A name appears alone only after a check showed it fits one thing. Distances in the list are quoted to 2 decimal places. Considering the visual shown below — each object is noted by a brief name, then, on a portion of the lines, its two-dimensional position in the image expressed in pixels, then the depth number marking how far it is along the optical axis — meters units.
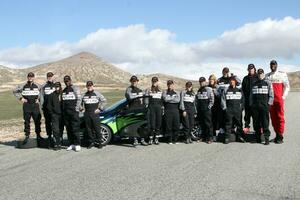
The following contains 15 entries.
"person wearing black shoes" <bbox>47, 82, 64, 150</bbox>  11.62
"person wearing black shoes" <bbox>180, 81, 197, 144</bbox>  12.34
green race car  12.15
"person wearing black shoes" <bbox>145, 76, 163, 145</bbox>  12.01
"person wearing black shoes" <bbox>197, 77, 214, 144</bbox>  12.38
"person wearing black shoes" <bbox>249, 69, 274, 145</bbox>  11.89
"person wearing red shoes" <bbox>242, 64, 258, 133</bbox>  12.45
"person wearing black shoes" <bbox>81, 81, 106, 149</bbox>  11.63
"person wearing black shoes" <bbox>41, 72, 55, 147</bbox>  11.75
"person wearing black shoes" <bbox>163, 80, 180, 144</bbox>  12.20
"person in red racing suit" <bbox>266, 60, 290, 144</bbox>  12.13
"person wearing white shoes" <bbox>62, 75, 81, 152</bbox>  11.56
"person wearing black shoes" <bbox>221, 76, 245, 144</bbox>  12.26
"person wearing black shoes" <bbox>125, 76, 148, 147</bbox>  12.24
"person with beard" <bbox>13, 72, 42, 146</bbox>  11.87
